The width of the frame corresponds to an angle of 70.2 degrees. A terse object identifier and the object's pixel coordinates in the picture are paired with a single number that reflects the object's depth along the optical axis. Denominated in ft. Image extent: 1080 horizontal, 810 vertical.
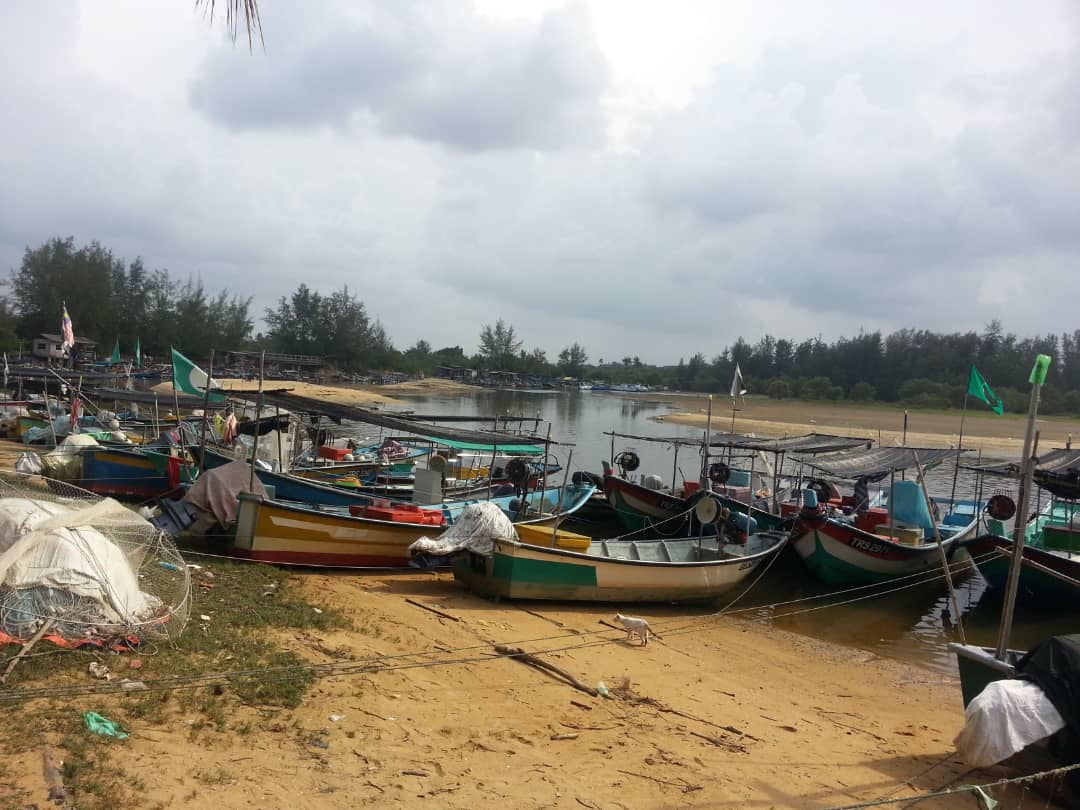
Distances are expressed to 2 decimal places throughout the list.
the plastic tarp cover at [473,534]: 36.60
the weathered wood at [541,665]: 26.16
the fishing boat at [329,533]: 37.09
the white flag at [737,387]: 58.59
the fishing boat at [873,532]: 47.06
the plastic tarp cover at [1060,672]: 18.89
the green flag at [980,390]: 46.29
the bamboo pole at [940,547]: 23.75
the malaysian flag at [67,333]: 78.97
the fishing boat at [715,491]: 54.70
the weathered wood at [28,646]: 19.21
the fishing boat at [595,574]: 36.09
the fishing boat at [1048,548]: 39.63
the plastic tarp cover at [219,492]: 38.24
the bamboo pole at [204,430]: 44.69
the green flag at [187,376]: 46.20
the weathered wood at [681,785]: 19.76
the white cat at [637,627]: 32.99
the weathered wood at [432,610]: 32.71
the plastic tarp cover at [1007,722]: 19.02
